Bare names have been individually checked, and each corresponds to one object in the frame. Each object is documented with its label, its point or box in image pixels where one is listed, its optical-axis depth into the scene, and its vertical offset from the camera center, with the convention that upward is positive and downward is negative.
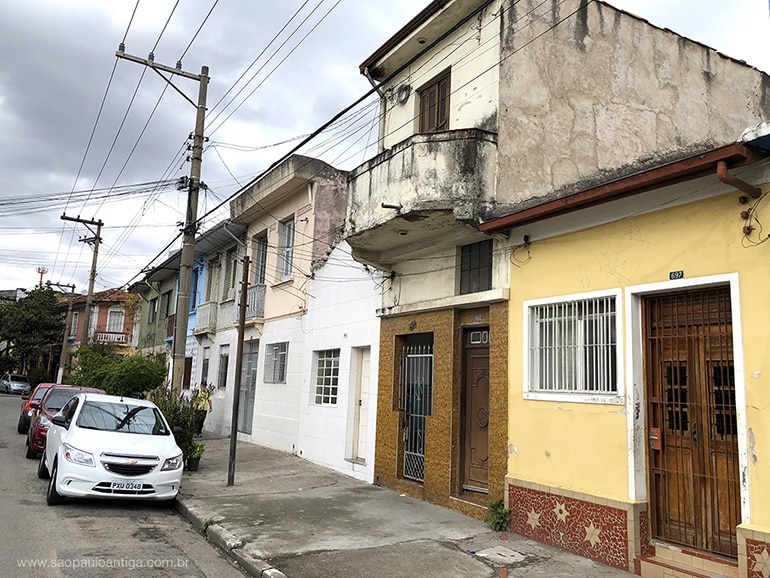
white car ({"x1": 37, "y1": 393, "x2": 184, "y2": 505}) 8.32 -1.16
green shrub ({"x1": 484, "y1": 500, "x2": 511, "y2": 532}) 7.80 -1.64
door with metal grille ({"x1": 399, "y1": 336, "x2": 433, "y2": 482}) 10.11 -0.31
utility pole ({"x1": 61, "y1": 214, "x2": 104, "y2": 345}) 31.06 +6.86
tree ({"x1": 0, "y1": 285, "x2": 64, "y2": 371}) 45.93 +3.22
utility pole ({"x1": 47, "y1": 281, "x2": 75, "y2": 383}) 30.76 +1.01
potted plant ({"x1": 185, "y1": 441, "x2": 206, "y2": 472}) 11.71 -1.56
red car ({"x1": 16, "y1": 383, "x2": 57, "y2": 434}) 16.62 -1.13
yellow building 5.55 +0.21
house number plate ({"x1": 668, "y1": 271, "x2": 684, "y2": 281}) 6.21 +1.19
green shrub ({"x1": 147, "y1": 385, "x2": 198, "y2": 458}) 11.75 -0.85
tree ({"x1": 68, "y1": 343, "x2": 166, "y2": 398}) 15.39 -0.12
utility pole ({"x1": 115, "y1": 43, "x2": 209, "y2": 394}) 13.52 +3.66
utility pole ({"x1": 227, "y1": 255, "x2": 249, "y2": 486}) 10.30 -0.15
